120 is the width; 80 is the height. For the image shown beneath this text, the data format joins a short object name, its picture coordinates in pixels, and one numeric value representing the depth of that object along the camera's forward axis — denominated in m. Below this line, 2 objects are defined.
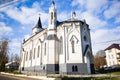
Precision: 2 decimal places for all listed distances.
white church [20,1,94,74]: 32.83
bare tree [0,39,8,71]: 49.44
